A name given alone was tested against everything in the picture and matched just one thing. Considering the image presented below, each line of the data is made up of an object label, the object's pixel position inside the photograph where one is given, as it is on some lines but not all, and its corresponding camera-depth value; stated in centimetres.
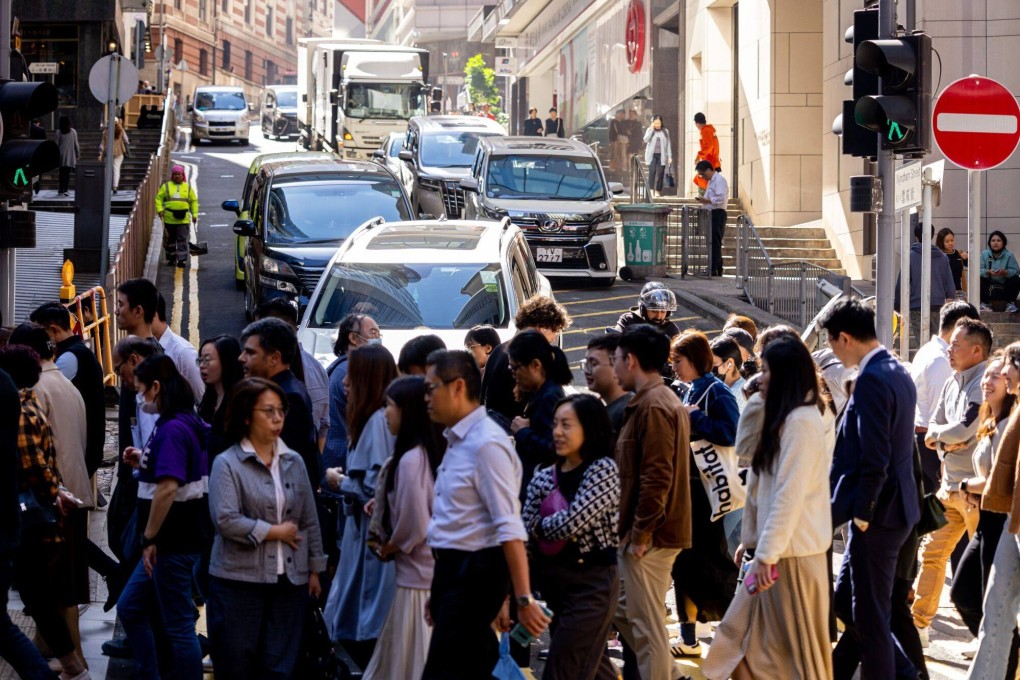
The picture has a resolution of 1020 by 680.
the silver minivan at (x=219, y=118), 5544
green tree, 6462
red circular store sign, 3891
